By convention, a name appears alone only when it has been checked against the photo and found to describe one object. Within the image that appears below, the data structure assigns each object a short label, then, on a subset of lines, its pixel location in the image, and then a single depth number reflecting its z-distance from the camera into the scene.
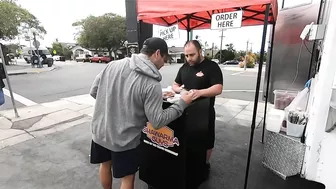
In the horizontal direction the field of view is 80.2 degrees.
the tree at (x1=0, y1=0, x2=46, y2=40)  14.83
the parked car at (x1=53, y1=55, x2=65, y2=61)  38.62
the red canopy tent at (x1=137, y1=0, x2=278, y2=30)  1.92
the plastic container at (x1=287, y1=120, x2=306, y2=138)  2.33
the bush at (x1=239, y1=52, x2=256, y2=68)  23.32
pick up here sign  2.78
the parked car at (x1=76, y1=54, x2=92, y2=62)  36.26
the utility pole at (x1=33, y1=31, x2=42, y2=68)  15.66
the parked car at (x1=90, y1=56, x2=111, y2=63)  33.03
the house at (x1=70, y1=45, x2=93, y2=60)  49.70
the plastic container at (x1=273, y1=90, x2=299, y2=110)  3.22
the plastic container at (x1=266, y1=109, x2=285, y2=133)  2.56
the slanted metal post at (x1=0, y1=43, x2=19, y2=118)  4.13
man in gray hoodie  1.43
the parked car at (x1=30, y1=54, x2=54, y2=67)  20.58
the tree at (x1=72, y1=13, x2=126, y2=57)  37.12
